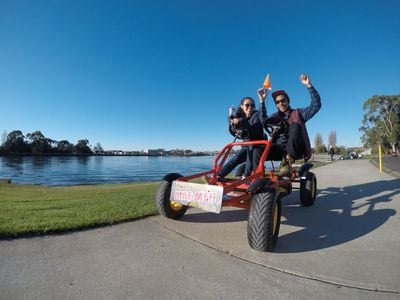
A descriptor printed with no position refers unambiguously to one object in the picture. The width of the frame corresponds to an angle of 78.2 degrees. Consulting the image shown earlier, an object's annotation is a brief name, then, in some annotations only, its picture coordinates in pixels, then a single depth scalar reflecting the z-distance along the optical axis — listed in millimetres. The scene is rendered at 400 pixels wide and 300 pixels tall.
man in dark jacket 4068
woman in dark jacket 4383
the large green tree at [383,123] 55156
